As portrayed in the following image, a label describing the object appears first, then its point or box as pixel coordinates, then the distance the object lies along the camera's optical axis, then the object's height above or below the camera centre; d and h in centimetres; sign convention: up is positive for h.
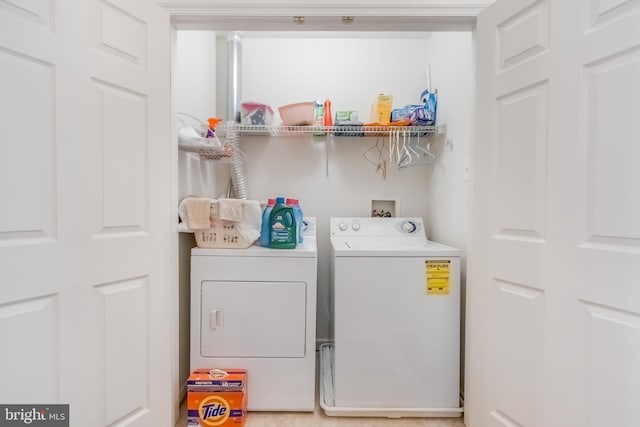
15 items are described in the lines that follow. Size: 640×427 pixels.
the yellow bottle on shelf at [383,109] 219 +76
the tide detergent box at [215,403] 148 -100
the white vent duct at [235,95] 229 +90
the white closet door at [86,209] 97 +0
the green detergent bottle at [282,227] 166 -11
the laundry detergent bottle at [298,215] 176 -4
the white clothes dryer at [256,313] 161 -58
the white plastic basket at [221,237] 164 -16
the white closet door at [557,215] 93 -2
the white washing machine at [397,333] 160 -68
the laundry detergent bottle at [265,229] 170 -12
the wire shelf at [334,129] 214 +59
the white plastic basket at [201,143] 167 +40
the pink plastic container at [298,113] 215 +71
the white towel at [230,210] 161 -1
